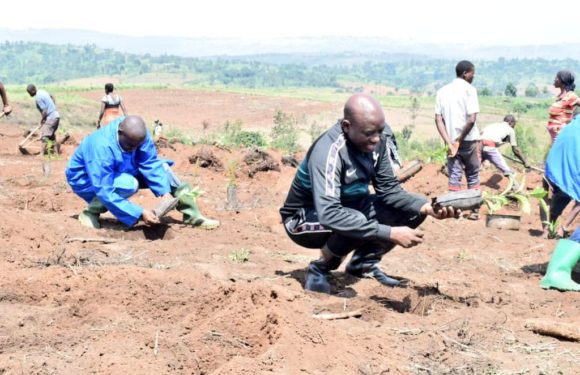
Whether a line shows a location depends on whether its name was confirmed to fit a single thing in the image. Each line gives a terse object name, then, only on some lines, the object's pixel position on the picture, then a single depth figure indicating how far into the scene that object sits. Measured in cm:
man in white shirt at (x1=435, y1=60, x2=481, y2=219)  761
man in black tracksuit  425
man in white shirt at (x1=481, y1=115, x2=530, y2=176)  949
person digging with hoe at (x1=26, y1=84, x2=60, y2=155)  1276
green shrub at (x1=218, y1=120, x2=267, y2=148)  2170
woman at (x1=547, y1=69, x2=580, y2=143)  837
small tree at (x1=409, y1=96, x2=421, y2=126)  5634
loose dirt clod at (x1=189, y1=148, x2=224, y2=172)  1273
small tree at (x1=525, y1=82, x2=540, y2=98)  10319
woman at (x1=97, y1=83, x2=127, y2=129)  1308
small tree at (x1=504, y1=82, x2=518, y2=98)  5951
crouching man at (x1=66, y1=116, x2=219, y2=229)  607
